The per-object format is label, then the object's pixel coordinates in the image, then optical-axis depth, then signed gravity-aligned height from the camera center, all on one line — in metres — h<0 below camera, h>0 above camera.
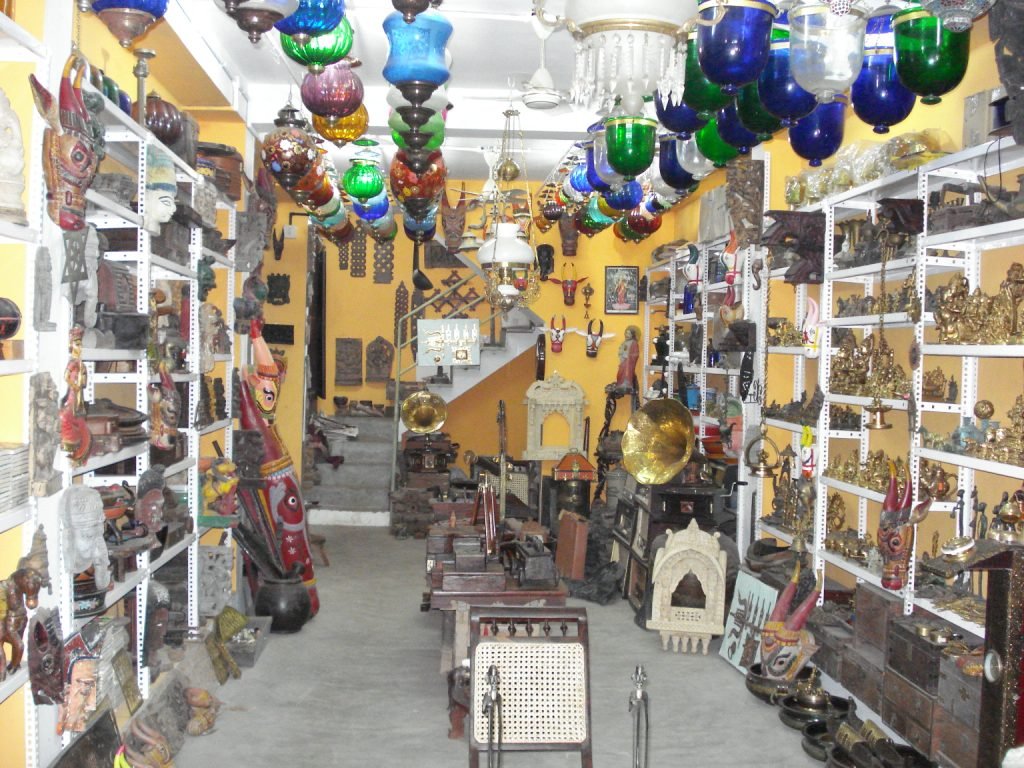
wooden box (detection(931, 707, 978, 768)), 3.73 -1.52
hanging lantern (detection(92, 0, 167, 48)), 3.10 +1.08
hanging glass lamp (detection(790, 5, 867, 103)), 2.53 +0.81
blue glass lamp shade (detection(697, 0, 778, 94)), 2.45 +0.81
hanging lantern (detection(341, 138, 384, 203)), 5.83 +1.05
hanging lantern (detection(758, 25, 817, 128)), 2.74 +0.77
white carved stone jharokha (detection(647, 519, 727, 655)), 6.05 -1.46
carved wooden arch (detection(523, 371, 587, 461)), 10.10 -0.57
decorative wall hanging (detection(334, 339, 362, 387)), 11.95 -0.17
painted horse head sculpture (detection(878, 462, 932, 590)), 4.32 -0.77
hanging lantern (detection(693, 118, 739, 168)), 3.81 +0.83
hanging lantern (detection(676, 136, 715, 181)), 4.06 +0.83
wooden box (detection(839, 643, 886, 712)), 4.54 -1.53
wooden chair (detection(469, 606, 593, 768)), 3.64 -1.29
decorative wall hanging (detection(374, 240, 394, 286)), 12.02 +1.08
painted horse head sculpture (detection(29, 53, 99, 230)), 3.09 +0.64
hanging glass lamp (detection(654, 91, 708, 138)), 3.22 +0.80
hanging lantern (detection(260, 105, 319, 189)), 4.85 +1.01
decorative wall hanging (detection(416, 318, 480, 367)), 10.54 +0.10
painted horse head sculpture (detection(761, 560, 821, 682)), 5.00 -1.50
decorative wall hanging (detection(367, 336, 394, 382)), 11.98 -0.13
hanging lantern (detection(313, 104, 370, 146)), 4.48 +1.05
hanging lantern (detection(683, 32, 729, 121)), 2.84 +0.79
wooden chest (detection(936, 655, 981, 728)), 3.71 -1.32
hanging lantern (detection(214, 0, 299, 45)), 2.28 +0.80
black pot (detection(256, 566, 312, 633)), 6.29 -1.67
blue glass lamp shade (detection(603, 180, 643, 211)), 5.05 +0.83
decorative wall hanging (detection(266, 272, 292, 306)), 10.35 +0.64
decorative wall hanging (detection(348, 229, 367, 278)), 12.01 +1.15
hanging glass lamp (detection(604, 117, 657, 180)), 3.40 +0.75
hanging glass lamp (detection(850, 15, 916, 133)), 2.92 +0.83
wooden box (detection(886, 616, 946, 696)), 4.04 -1.28
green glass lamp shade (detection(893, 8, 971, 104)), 2.64 +0.85
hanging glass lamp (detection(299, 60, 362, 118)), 3.59 +0.97
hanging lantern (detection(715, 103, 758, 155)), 3.33 +0.78
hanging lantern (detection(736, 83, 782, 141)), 3.02 +0.76
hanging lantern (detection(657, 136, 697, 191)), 4.26 +0.83
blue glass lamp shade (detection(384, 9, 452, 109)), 2.95 +0.92
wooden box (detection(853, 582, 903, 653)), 4.52 -1.23
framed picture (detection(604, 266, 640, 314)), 10.39 +0.69
